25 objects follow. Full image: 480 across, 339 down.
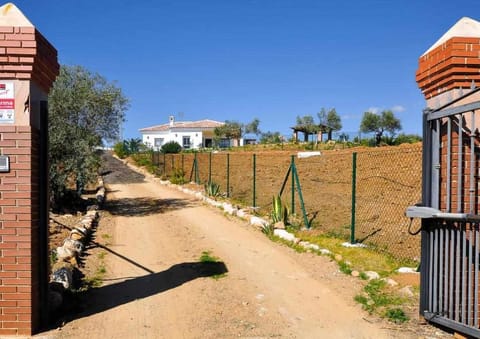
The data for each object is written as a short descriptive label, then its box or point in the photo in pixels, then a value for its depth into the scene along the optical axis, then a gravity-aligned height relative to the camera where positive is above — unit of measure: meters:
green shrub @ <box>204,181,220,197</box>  16.34 -1.09
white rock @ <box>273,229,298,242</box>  9.28 -1.63
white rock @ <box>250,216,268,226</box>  10.87 -1.53
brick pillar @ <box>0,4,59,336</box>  4.32 -0.25
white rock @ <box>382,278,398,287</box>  6.01 -1.69
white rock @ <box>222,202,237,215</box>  13.05 -1.46
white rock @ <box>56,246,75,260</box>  7.08 -1.56
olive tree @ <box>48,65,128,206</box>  12.34 +1.15
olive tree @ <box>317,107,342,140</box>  59.44 +6.10
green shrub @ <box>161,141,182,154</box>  44.89 +1.46
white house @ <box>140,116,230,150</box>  64.81 +4.49
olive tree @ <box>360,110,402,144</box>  51.56 +4.93
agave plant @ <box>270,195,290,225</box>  10.68 -1.24
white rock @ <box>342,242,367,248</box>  8.17 -1.58
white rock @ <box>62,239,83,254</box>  7.58 -1.53
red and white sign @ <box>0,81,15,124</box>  4.32 +0.59
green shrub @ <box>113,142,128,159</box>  46.75 +1.19
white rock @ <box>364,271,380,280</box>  6.44 -1.70
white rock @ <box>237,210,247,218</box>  12.44 -1.52
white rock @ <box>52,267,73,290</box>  5.73 -1.58
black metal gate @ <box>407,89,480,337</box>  4.29 -0.55
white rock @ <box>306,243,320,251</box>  8.23 -1.65
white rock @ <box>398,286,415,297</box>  5.63 -1.71
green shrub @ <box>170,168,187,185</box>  22.55 -0.85
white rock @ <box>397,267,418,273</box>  6.47 -1.62
